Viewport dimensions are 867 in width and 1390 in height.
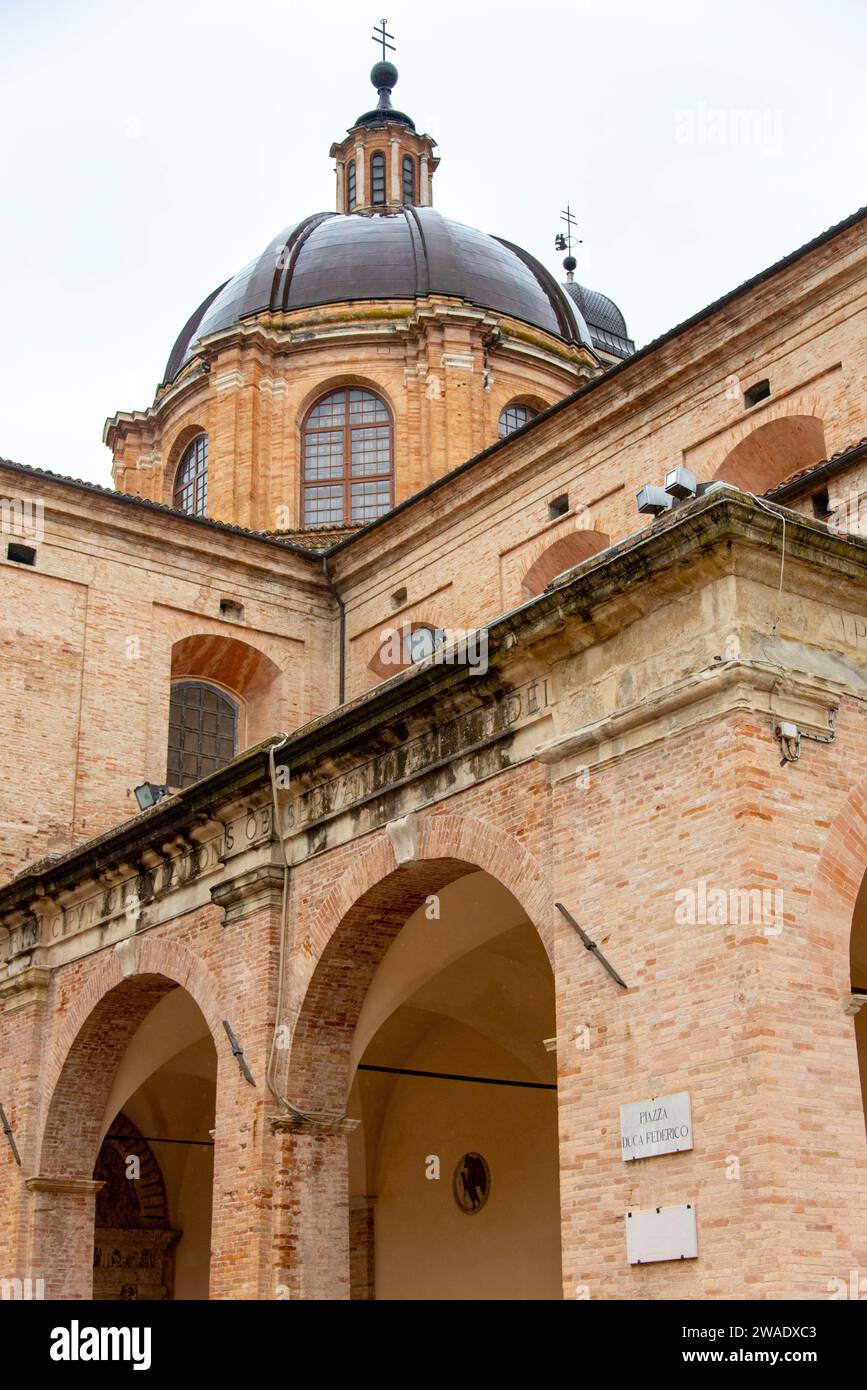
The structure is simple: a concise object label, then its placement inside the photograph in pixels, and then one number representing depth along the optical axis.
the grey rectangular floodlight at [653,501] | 11.14
